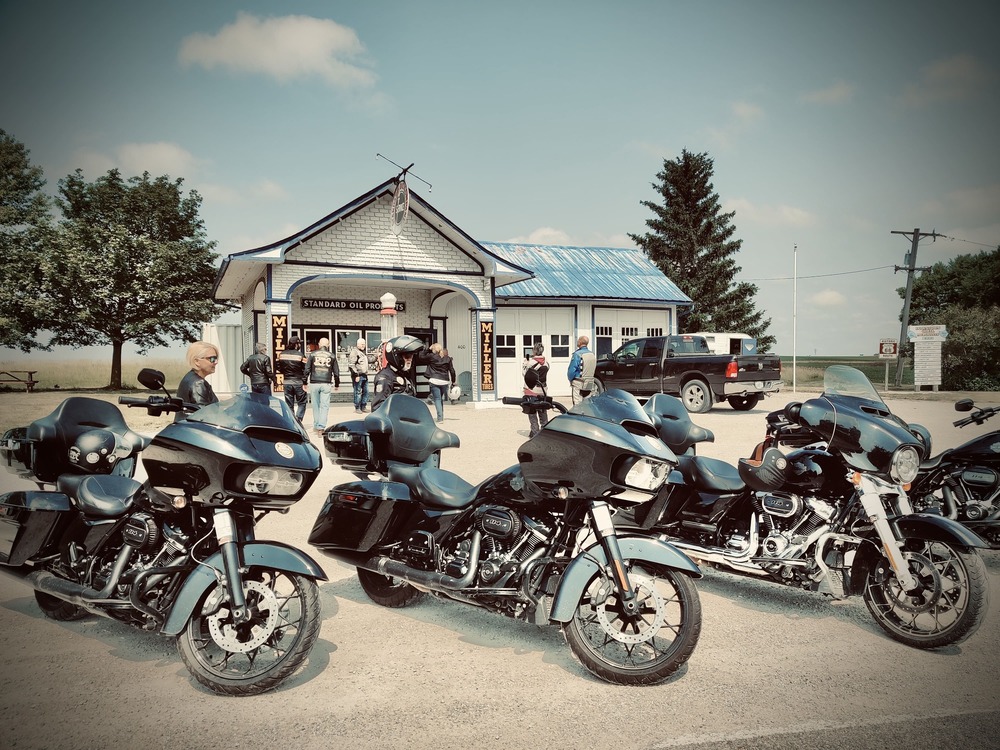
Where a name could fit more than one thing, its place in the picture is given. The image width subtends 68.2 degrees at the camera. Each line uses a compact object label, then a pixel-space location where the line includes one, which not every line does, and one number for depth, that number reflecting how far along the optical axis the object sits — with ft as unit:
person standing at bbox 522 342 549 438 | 30.01
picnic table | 67.51
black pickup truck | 57.82
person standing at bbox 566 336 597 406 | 41.31
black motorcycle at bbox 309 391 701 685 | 11.21
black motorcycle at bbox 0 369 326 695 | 10.78
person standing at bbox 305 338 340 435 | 45.70
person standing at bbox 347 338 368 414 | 60.95
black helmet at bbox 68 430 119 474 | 14.11
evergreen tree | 140.46
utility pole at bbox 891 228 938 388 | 99.25
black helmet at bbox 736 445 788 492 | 14.47
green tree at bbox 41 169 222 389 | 79.56
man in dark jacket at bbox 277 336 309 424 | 44.93
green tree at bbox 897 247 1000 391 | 89.56
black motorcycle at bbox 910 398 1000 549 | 17.17
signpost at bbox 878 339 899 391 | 86.43
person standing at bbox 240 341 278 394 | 45.78
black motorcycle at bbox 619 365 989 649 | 12.62
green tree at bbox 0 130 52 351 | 24.74
